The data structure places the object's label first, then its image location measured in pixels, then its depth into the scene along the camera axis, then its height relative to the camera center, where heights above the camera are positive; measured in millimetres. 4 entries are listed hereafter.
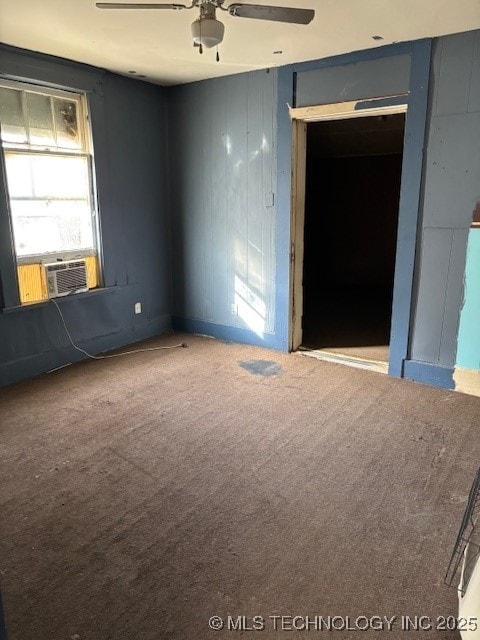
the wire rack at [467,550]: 1694 -1374
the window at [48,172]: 3541 +306
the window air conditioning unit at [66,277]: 3854 -548
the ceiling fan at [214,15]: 2338 +979
